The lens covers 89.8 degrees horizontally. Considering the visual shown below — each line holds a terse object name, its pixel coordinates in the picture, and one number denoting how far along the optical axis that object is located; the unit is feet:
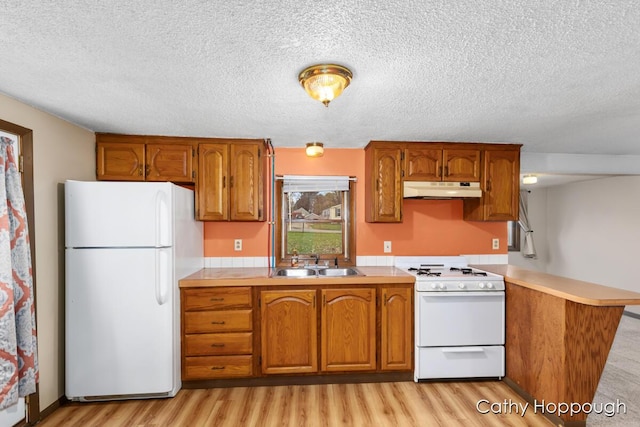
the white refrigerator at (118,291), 7.86
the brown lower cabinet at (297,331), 8.75
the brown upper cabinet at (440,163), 10.28
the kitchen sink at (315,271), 10.44
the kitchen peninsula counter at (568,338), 6.74
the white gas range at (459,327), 8.95
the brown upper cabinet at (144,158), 9.46
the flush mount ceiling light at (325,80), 5.30
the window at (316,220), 11.25
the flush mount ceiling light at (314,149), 10.39
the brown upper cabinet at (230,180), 9.83
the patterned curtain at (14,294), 6.15
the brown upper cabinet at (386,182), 10.25
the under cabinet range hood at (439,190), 10.03
